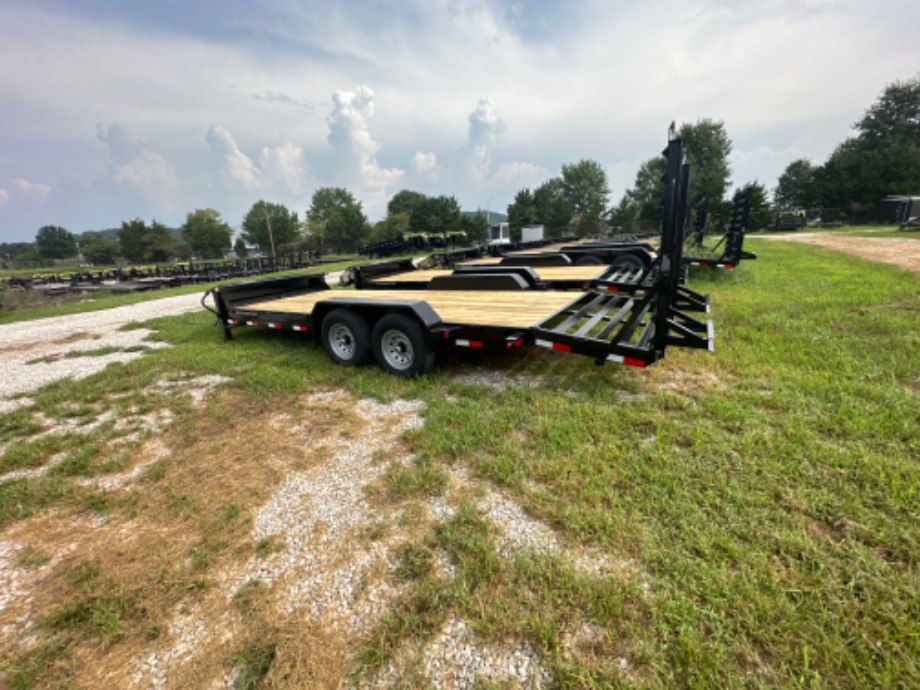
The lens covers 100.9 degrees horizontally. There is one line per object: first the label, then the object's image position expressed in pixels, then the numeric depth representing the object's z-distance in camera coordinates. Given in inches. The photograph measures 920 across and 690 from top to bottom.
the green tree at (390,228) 2282.2
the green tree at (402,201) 3120.8
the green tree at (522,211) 1855.3
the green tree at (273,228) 2187.5
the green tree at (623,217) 1773.0
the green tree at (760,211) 1360.7
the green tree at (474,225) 1653.5
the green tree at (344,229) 2031.3
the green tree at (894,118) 1820.7
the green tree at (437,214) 1892.2
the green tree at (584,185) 2481.5
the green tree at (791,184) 2274.9
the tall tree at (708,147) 1984.5
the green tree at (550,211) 1879.9
